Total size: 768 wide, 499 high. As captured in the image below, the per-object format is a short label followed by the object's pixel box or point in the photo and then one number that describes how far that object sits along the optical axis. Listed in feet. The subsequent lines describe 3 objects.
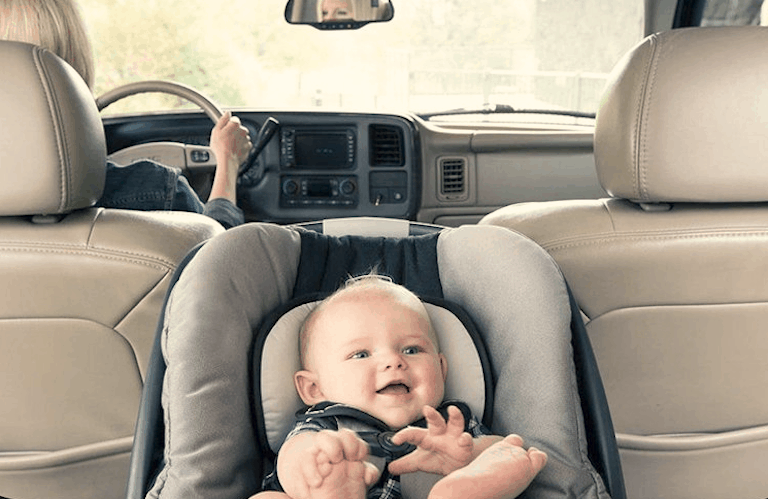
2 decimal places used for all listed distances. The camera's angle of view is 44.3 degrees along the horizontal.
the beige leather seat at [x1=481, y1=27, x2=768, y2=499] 6.48
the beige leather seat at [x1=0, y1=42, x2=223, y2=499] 6.33
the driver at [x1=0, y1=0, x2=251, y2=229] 7.63
